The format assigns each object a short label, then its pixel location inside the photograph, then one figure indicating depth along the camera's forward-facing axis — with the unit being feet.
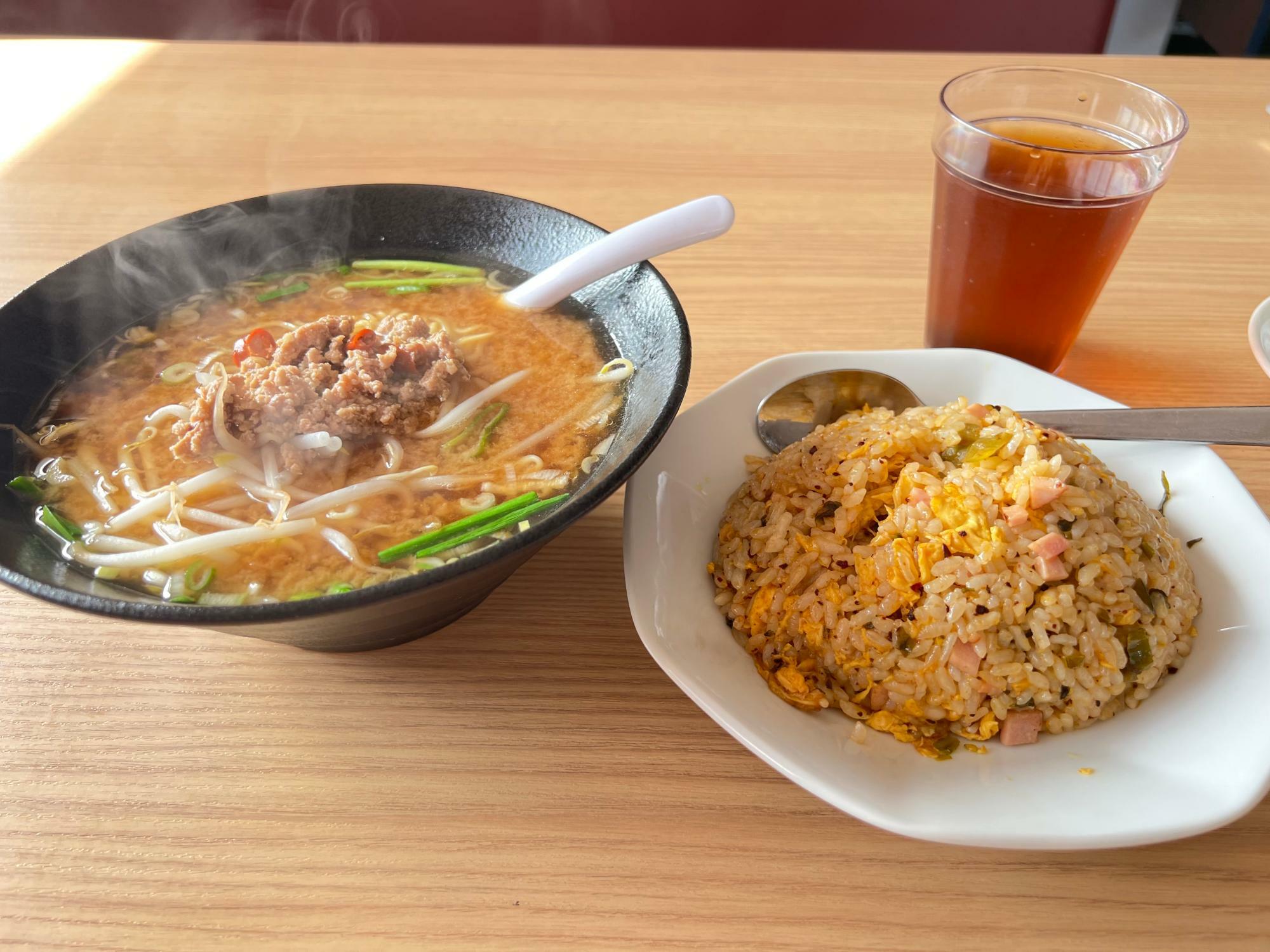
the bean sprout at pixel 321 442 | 1.02
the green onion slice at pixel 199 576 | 0.88
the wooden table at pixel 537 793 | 0.74
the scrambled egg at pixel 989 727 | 0.81
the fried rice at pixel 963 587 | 0.82
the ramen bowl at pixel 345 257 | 0.75
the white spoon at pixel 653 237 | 1.08
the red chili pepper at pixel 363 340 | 1.11
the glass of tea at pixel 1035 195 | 1.11
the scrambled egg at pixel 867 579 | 0.88
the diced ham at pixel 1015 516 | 0.86
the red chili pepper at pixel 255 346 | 1.14
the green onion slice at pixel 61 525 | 0.93
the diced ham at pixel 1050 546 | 0.84
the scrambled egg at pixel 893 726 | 0.81
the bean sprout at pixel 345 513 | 0.97
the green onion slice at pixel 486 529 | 0.91
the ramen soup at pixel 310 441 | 0.92
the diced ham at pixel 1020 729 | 0.81
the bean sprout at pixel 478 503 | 0.97
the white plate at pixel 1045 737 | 0.72
